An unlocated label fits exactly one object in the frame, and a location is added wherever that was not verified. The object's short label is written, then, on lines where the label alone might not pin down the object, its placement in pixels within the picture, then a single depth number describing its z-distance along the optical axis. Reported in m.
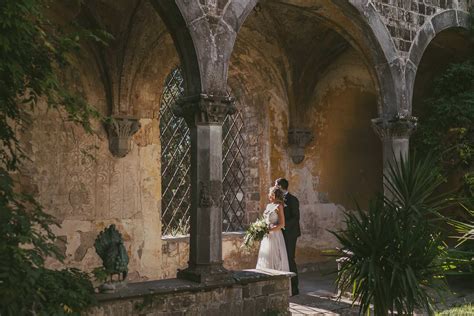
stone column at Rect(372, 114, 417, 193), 7.16
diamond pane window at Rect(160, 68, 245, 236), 9.45
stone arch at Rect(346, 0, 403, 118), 6.99
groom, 6.84
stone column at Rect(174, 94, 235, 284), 5.15
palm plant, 4.56
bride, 6.59
